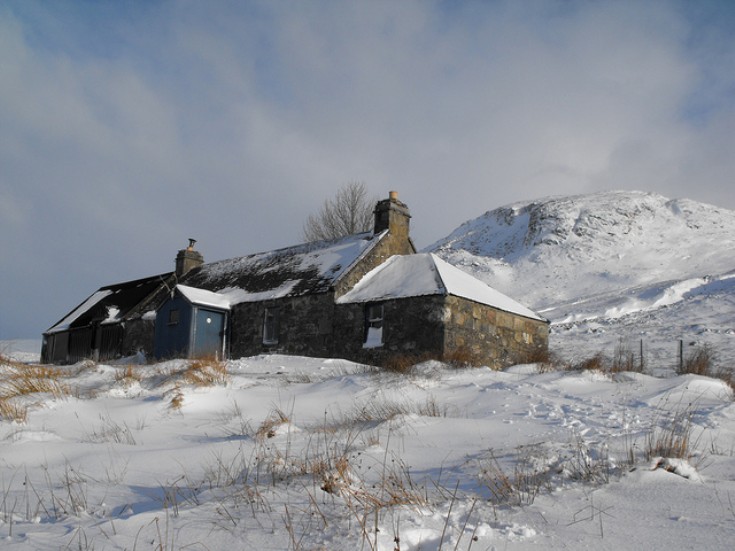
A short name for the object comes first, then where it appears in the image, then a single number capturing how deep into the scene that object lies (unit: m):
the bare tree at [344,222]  38.38
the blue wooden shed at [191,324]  21.28
